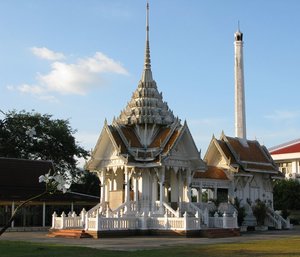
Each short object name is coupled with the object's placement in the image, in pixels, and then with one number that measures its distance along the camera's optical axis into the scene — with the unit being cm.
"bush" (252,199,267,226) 3497
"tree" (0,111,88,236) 4675
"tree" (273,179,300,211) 5075
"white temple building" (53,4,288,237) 2584
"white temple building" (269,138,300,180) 6531
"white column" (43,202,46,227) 3473
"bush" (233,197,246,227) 3350
